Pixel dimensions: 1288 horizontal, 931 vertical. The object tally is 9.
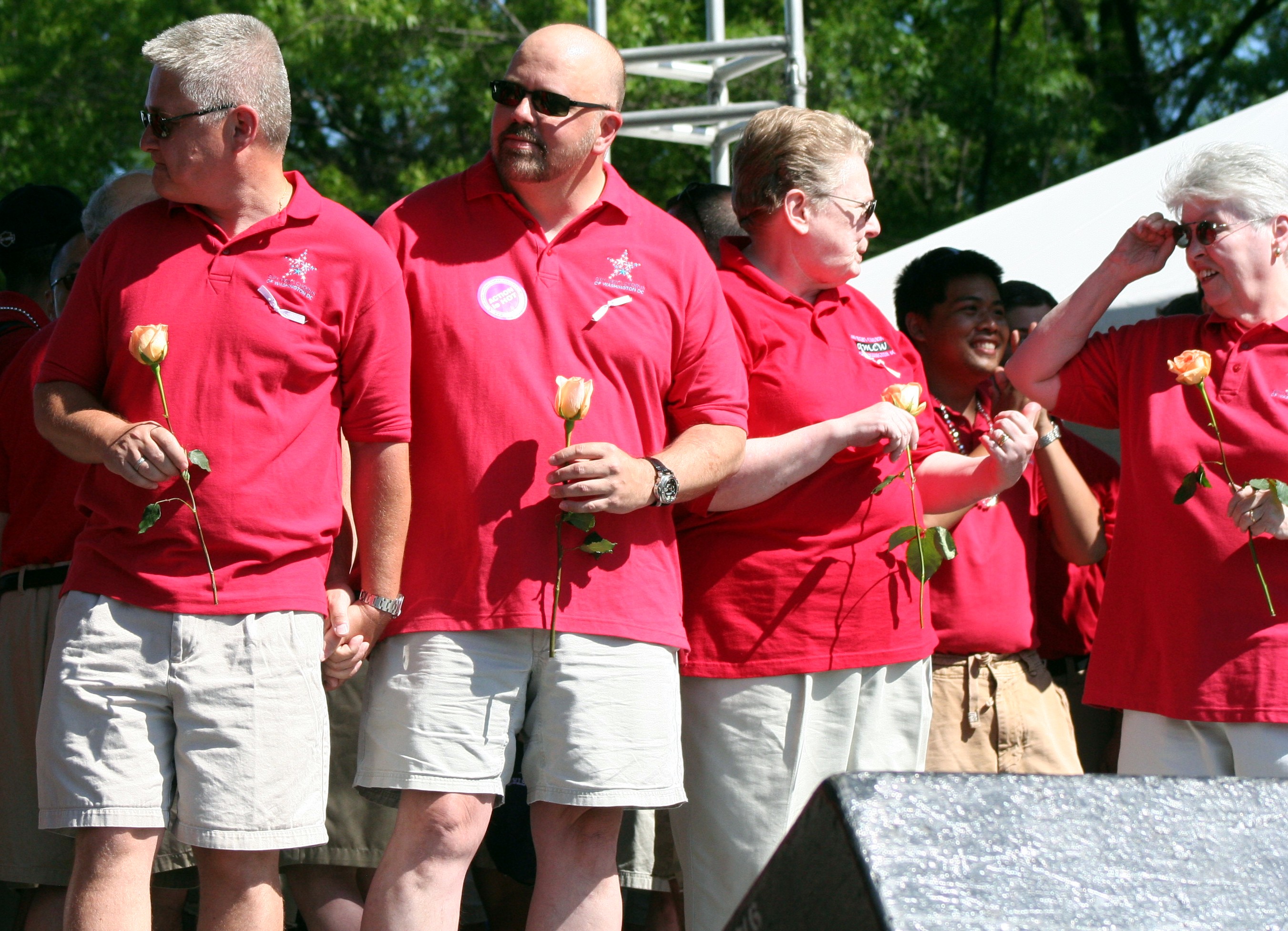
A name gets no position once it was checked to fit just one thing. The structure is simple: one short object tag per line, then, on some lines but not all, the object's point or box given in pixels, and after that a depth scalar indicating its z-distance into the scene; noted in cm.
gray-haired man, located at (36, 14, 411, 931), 508
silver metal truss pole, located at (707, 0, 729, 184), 1545
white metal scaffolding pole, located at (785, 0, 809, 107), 1393
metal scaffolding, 1428
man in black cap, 782
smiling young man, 748
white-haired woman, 591
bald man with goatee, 543
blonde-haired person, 622
